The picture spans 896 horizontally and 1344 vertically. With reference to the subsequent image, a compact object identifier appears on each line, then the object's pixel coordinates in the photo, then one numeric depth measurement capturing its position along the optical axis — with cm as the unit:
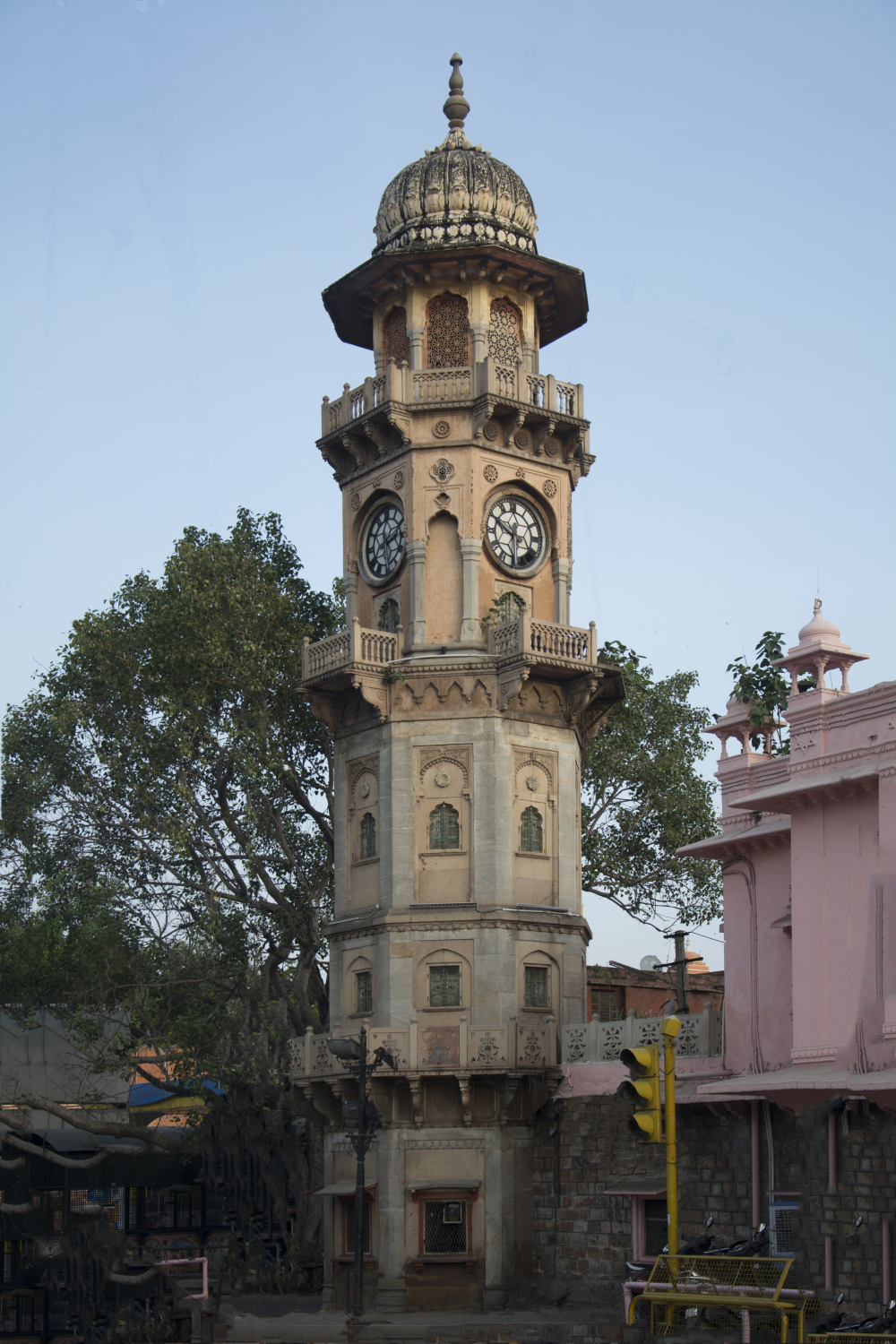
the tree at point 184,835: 3856
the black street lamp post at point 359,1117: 2627
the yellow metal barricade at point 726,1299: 1839
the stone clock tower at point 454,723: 3139
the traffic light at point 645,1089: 1468
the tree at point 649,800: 4262
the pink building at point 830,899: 2272
